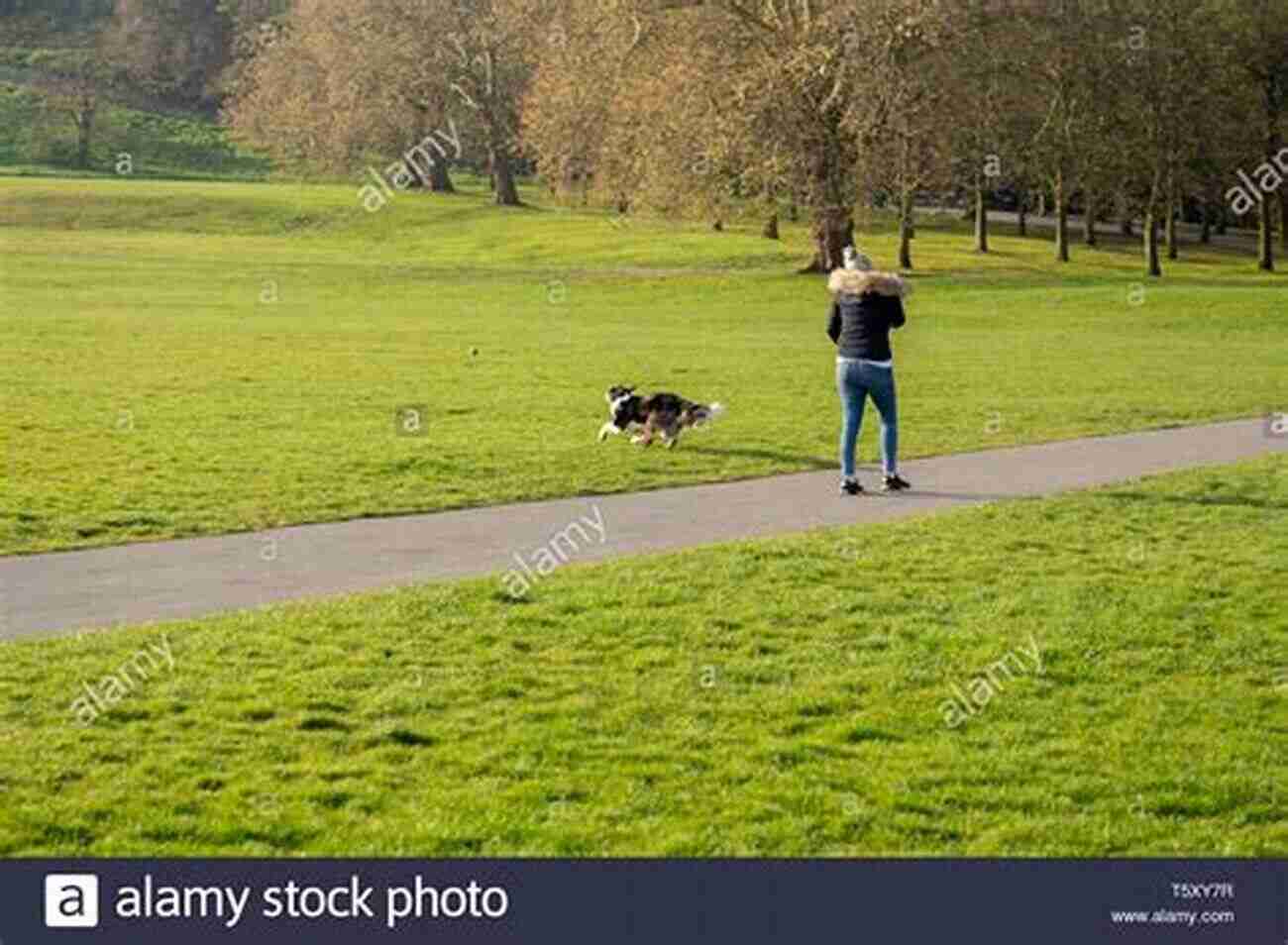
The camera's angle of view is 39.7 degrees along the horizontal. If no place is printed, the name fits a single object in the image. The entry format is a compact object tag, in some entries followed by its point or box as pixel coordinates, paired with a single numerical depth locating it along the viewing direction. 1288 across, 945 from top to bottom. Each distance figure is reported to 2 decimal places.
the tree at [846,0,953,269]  44.16
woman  15.95
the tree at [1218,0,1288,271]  56.22
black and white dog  19.05
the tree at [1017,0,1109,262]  54.47
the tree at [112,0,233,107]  103.56
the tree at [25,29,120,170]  90.12
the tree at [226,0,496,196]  65.88
